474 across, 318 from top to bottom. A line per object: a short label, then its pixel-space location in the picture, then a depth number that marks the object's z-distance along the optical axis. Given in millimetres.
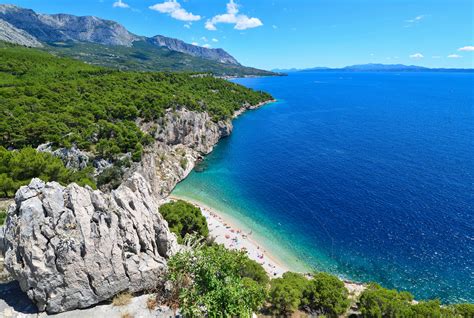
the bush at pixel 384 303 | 24705
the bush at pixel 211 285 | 15484
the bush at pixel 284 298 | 25547
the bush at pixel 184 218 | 38678
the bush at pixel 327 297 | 27047
